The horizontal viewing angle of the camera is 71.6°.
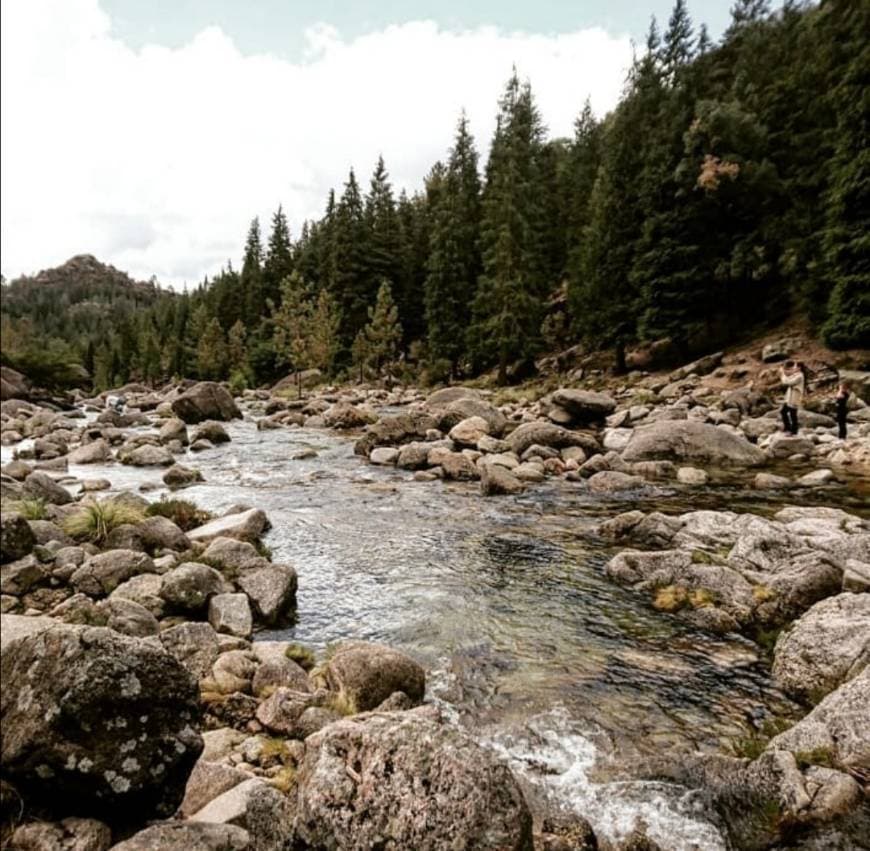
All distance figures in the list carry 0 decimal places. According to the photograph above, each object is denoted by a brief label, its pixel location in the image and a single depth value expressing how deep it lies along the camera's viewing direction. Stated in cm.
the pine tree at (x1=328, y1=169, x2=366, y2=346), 5675
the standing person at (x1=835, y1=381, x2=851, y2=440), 1734
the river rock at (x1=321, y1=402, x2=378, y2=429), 2850
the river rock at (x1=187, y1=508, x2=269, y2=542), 1018
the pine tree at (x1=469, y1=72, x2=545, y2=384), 3919
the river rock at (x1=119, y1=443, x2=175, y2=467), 1927
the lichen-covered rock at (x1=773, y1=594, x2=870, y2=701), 570
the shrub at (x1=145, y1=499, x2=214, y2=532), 1106
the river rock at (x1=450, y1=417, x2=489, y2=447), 2064
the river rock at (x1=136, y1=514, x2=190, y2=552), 926
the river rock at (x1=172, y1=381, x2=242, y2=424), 3156
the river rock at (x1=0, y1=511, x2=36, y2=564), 750
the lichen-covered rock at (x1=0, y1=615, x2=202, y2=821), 325
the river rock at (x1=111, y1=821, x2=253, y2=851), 317
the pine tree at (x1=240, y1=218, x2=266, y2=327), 6888
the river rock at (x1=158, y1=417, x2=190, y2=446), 2340
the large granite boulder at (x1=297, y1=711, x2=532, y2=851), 343
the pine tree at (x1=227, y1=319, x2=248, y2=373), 6656
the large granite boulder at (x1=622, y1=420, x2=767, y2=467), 1695
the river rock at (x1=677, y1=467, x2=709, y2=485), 1519
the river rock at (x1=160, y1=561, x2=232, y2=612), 726
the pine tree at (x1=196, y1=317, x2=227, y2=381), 6731
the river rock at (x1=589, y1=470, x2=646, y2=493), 1488
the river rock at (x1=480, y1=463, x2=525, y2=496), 1484
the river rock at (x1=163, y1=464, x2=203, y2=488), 1609
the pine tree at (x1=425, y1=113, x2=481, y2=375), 4609
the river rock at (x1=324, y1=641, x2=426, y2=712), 557
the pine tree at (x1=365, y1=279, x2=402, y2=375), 4991
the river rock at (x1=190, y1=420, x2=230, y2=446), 2408
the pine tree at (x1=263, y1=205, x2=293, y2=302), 6825
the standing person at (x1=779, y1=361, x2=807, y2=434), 1844
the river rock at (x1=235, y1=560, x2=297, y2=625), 759
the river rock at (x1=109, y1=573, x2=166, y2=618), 712
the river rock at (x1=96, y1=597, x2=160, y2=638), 628
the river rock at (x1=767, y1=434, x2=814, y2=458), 1727
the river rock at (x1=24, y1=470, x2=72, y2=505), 1166
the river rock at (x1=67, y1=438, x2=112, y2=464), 1966
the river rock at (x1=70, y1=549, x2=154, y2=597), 757
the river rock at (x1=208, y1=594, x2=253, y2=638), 706
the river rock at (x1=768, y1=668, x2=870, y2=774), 446
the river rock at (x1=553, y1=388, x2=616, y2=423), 2312
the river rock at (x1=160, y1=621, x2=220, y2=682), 599
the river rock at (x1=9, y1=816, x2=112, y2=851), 304
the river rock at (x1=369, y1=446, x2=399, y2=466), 1906
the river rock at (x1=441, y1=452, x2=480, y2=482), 1672
